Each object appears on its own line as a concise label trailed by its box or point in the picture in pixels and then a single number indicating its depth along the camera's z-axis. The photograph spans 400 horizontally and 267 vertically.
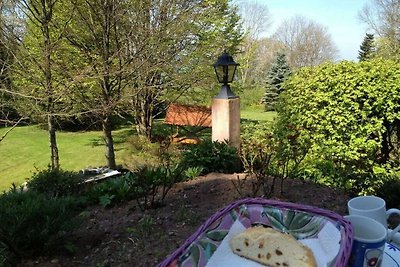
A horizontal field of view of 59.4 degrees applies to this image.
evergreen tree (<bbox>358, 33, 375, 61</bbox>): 24.03
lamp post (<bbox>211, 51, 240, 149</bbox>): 5.10
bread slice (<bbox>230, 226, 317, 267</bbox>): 1.14
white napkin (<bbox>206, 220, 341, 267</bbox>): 1.13
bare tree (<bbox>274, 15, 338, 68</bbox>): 28.11
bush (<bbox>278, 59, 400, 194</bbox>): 4.93
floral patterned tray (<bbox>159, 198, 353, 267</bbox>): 1.24
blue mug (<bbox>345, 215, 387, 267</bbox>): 1.05
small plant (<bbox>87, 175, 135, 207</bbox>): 3.50
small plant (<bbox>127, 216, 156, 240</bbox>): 2.70
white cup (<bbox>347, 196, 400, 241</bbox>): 1.32
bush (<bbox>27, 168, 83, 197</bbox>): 3.78
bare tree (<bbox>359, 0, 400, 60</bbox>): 20.30
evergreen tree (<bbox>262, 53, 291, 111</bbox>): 21.48
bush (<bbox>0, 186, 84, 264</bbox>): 2.20
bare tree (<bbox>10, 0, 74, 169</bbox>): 6.22
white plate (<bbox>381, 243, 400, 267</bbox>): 1.17
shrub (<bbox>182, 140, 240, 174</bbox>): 4.67
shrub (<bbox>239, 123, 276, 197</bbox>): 3.29
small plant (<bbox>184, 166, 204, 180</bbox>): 4.30
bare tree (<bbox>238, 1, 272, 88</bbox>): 25.20
